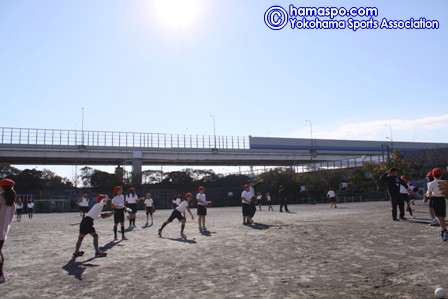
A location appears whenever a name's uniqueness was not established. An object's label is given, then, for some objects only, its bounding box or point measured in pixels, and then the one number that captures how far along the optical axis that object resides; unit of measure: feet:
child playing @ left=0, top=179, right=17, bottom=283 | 22.44
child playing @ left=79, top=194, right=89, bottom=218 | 76.79
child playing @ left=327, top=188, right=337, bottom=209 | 107.04
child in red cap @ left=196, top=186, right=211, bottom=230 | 53.09
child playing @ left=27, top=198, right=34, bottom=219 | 108.17
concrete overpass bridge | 187.21
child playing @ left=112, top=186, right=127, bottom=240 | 44.29
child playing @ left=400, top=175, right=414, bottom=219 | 52.49
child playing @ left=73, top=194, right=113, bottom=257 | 31.04
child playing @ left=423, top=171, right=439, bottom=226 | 39.88
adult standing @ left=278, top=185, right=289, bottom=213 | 93.35
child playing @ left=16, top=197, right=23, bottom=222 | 87.65
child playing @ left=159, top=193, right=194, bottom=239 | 46.28
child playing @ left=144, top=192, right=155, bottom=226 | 71.21
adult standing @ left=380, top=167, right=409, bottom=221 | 47.57
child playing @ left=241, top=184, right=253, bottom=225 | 57.29
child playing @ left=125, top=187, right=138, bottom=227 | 60.44
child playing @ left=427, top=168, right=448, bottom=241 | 30.37
